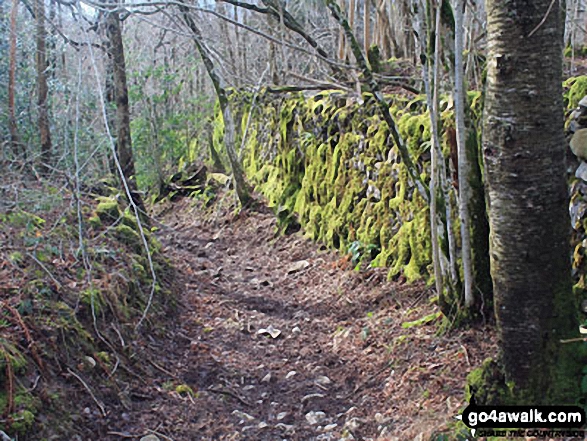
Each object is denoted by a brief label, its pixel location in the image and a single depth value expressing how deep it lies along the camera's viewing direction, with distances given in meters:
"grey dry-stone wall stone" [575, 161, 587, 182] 3.94
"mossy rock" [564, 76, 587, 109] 4.10
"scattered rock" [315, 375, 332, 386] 4.76
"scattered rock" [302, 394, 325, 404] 4.51
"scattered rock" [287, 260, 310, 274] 8.01
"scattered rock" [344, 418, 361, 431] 3.92
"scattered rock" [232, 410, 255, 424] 4.25
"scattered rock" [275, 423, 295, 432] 4.09
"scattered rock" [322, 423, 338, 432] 4.00
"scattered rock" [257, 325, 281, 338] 5.96
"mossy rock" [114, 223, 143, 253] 6.59
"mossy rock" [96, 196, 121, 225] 7.05
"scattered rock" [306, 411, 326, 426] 4.16
